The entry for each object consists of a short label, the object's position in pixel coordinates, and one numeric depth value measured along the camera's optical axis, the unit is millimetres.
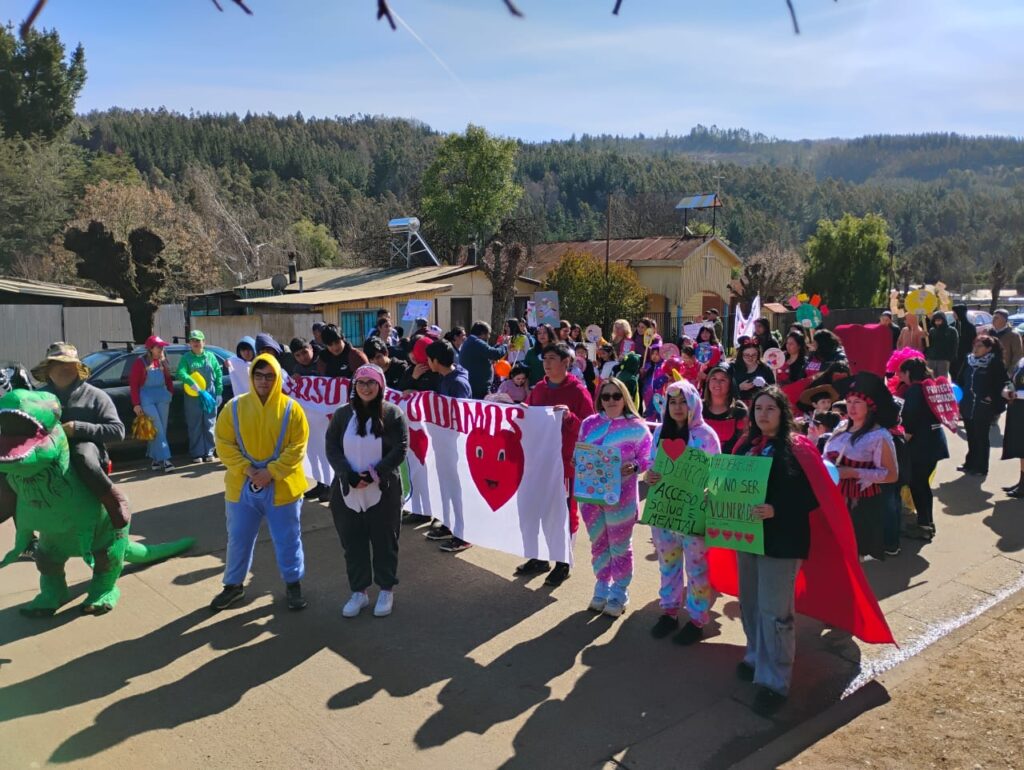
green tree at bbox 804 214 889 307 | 44781
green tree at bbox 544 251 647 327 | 28156
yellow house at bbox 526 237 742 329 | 36156
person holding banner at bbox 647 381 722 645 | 4844
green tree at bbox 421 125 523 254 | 37406
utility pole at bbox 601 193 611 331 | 28203
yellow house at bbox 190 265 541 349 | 21141
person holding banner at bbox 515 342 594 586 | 5938
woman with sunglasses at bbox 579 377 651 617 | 5188
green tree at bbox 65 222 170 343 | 18141
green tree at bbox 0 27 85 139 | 26344
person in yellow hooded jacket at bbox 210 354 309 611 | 5371
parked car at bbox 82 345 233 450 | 10353
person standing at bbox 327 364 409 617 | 5266
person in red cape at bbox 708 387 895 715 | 4199
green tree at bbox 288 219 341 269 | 60194
